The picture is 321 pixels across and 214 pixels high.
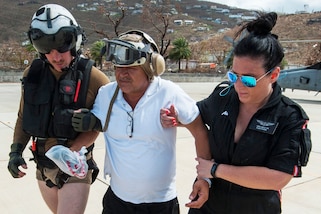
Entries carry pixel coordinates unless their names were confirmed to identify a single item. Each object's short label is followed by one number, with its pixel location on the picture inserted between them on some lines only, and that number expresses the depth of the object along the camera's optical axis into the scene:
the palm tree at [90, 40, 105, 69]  24.75
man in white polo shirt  2.03
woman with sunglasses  1.78
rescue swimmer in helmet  2.18
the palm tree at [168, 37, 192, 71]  28.86
